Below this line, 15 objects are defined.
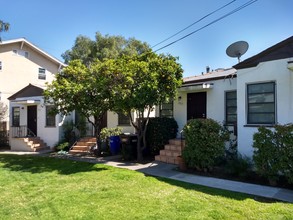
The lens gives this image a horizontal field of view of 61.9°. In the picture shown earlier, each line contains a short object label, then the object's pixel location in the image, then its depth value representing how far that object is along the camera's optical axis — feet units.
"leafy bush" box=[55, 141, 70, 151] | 47.16
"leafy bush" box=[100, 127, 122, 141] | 44.01
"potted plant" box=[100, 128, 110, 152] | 43.83
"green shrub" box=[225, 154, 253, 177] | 25.20
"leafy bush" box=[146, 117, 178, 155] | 36.60
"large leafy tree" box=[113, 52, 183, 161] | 30.91
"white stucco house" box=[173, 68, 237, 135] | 34.53
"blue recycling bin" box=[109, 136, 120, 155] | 41.65
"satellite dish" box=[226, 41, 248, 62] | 34.40
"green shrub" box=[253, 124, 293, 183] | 21.08
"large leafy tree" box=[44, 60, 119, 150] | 32.36
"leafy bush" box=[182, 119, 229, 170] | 26.43
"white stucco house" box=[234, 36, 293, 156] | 25.40
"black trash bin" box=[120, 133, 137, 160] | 36.23
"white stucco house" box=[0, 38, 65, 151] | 52.39
